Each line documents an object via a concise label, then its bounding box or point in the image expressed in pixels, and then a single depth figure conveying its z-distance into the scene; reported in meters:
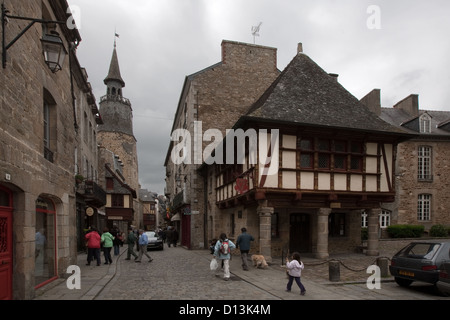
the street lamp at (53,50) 7.13
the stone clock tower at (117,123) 50.22
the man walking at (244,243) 11.79
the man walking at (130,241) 15.36
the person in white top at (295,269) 8.00
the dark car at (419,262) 8.12
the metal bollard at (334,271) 9.65
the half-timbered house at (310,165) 13.05
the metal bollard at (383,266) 10.34
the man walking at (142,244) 14.61
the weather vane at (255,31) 25.22
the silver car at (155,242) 21.59
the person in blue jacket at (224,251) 10.15
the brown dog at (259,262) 12.09
